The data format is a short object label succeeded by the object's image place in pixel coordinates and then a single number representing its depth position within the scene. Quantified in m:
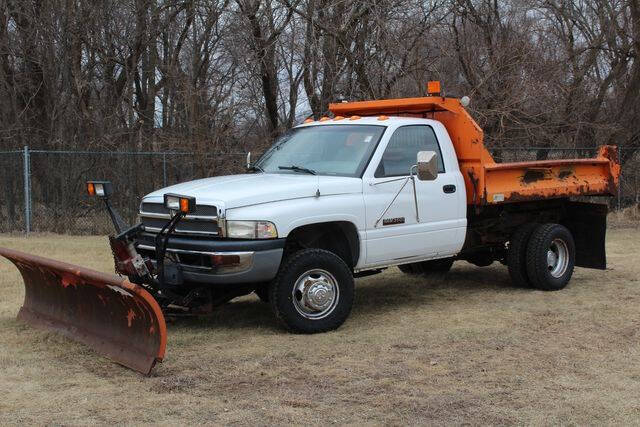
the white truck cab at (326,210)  6.53
